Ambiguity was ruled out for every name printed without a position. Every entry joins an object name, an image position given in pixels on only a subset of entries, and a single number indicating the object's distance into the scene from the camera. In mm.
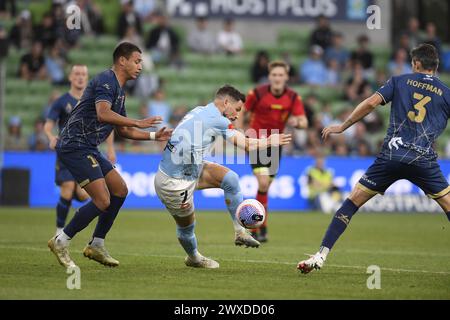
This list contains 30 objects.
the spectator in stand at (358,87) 27156
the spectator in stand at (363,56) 28109
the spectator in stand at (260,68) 26750
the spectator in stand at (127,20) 26719
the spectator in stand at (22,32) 26625
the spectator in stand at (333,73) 28141
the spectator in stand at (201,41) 28219
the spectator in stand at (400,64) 27859
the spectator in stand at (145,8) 28380
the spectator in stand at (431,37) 28017
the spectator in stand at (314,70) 28031
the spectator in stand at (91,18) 26647
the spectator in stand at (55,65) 25953
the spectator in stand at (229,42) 28197
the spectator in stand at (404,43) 28688
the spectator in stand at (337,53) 28438
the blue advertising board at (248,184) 22922
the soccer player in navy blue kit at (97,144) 10523
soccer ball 10641
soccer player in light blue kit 10477
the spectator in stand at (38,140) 23281
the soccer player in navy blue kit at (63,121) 14453
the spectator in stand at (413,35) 28797
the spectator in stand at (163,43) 27250
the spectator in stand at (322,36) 28406
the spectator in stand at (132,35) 26505
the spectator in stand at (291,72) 27266
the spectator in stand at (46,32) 26109
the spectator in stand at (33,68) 26214
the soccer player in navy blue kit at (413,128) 10086
